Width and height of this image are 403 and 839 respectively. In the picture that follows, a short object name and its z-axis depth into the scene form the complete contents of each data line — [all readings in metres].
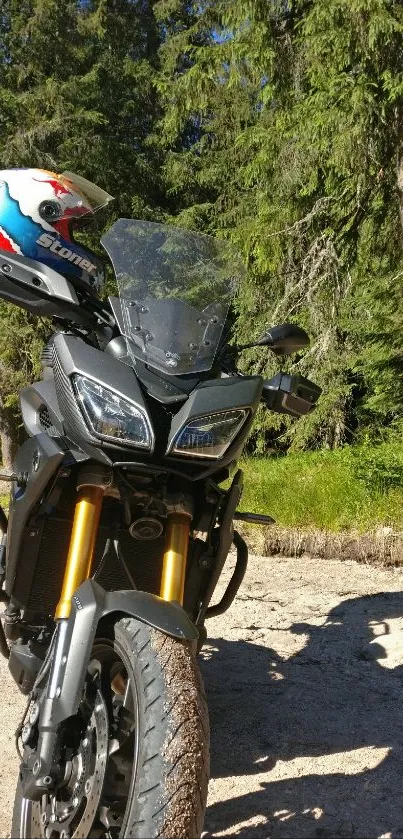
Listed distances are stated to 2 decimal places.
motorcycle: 1.97
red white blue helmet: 3.01
